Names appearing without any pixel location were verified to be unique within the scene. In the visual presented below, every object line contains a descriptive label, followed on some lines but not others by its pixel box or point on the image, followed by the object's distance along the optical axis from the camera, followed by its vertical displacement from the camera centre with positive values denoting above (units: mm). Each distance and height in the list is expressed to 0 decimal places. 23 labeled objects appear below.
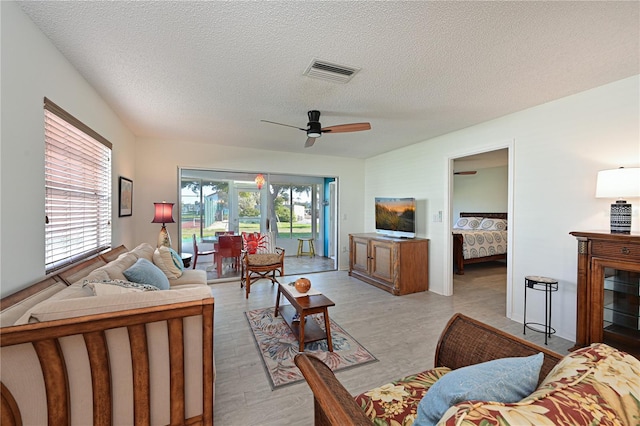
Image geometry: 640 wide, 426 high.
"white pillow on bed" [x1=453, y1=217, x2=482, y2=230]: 6867 -346
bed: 5504 -714
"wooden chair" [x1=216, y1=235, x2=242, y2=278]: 5047 -750
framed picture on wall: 3465 +160
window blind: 1909 +171
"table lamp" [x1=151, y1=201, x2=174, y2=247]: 3785 -109
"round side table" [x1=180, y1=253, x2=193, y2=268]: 3935 -771
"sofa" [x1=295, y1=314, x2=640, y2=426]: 595 -544
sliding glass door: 5145 +56
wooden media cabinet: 4246 -920
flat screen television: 4507 -128
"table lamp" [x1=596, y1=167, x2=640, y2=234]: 2170 +175
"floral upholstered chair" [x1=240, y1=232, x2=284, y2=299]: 4195 -776
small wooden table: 2438 -1057
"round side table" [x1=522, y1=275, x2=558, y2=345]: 2776 -941
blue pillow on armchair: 781 -546
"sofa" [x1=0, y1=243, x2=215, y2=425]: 1184 -737
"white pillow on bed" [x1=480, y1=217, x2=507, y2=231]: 6449 -367
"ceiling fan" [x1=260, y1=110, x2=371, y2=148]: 2941 +930
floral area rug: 2184 -1348
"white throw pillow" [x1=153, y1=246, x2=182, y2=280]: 2916 -611
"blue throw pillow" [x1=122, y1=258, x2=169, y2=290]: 2121 -553
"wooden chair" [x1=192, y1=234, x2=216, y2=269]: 5090 -871
